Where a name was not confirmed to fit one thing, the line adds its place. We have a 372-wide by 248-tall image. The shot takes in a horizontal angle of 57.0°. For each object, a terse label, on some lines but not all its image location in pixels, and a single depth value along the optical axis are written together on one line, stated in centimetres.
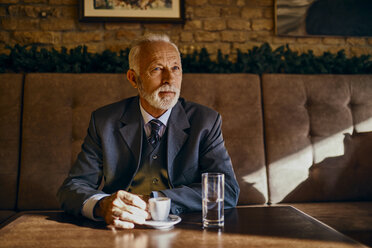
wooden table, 93
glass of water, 108
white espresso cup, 109
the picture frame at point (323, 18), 309
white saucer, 106
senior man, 164
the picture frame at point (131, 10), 291
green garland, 274
